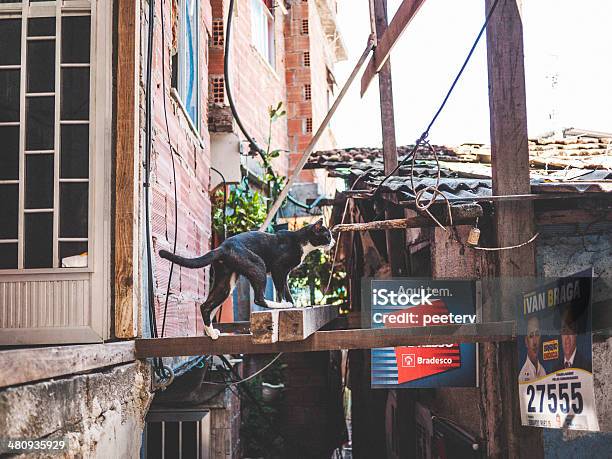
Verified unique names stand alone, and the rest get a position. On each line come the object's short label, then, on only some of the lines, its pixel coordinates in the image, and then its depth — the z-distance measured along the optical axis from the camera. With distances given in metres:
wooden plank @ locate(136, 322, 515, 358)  4.31
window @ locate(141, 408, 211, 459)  7.25
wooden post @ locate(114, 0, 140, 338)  4.33
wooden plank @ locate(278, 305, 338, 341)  4.09
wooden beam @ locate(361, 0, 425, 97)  4.87
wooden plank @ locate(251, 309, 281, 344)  3.97
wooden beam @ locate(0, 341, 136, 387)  2.62
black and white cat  4.36
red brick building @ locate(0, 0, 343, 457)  4.26
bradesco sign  5.18
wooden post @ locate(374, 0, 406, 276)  7.45
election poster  4.34
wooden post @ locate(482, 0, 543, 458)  5.03
